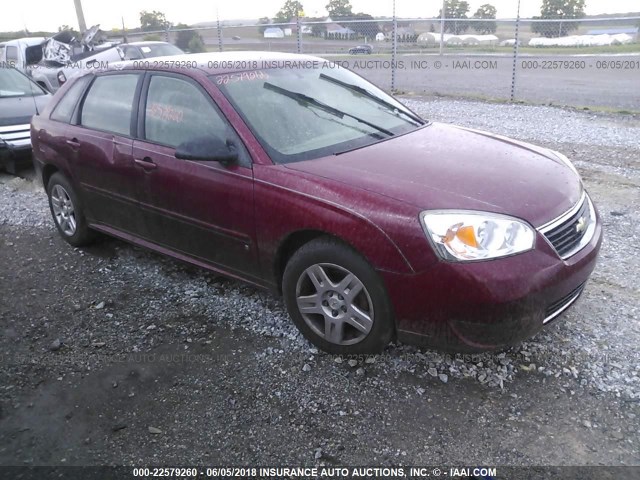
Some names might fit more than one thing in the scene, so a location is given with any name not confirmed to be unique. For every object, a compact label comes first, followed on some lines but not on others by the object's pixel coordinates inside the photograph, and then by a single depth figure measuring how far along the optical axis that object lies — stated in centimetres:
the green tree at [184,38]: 1895
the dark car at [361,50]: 1984
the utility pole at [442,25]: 1843
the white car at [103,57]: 1272
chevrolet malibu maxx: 266
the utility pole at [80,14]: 1812
